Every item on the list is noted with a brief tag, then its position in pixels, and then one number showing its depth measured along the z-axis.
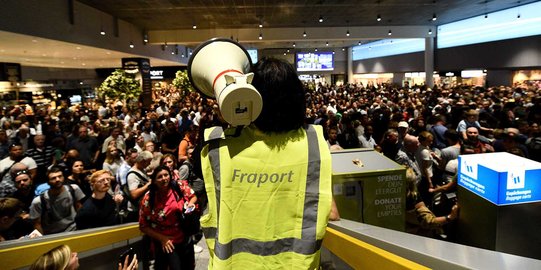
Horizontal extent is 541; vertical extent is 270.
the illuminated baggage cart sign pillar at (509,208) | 2.04
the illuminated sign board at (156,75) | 27.28
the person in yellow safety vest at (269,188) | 1.32
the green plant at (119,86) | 15.71
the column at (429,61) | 22.81
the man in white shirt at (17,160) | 5.59
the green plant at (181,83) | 20.99
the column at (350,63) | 38.69
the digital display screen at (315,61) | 26.67
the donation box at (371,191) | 1.81
